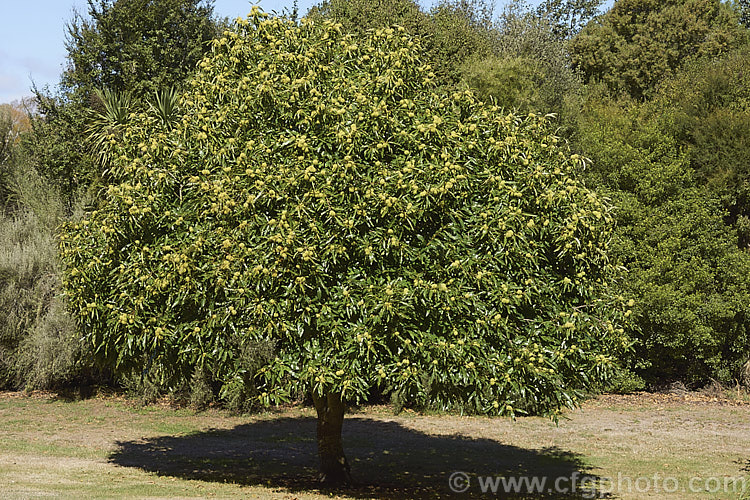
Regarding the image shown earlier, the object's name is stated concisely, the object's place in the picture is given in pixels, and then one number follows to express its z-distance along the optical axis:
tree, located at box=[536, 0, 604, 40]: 52.25
